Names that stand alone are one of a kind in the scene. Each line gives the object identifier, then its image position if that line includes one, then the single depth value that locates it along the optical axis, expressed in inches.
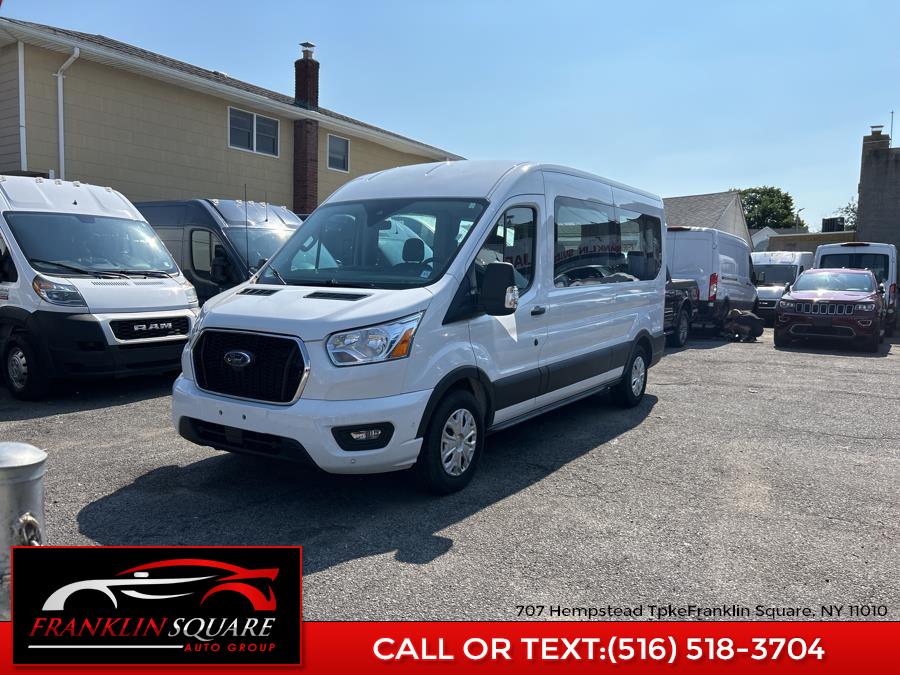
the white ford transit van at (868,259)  722.2
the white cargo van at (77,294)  302.7
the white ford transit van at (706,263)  596.1
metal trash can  110.2
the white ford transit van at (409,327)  172.9
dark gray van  403.9
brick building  898.7
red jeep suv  561.6
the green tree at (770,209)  3006.9
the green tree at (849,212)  2811.3
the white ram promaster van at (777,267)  804.6
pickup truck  544.7
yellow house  529.7
